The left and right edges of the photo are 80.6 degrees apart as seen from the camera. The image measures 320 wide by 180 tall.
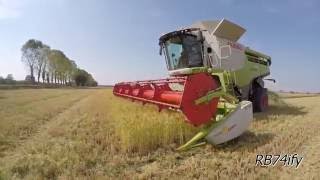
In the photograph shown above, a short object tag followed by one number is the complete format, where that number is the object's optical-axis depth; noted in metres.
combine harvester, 2.88
